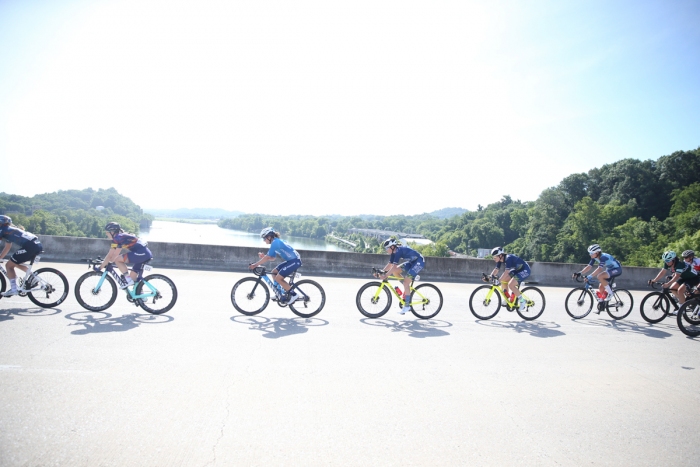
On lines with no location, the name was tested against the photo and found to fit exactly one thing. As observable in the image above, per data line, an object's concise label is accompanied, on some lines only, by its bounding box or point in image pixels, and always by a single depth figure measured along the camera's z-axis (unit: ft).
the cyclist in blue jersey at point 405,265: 27.63
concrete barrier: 44.42
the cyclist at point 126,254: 24.27
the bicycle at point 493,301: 29.07
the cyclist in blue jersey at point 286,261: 26.22
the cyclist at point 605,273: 31.01
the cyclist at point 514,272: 29.12
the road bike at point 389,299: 27.40
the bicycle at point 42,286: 23.85
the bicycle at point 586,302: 31.37
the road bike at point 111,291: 24.23
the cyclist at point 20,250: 23.77
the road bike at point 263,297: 26.17
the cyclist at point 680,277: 29.73
